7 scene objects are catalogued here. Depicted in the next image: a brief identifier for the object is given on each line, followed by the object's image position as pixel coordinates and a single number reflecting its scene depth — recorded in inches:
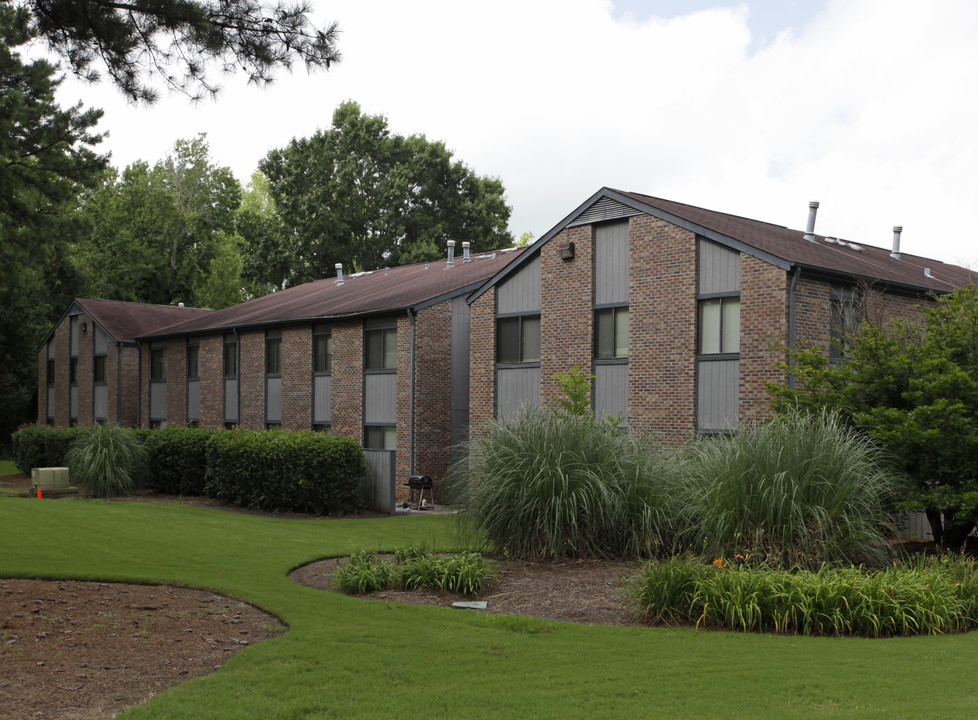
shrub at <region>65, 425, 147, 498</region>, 912.9
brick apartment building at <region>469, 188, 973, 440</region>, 678.5
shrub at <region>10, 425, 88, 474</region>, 1121.8
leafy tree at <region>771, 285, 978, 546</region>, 461.7
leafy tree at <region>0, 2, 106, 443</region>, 483.5
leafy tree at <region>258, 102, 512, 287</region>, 1866.4
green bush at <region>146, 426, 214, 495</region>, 938.1
